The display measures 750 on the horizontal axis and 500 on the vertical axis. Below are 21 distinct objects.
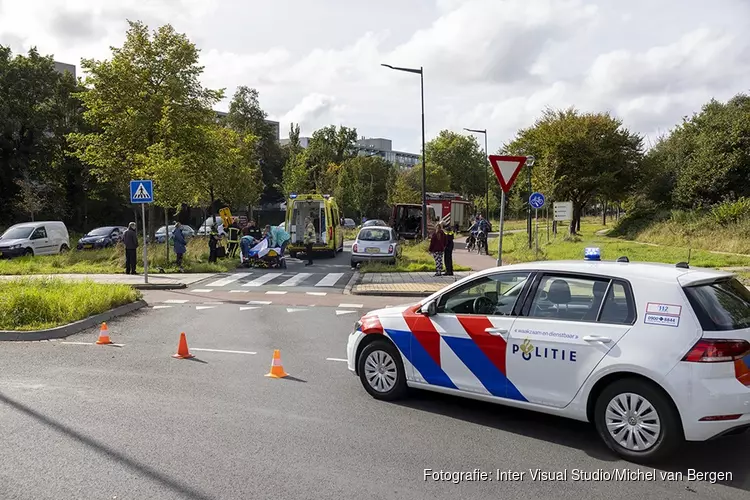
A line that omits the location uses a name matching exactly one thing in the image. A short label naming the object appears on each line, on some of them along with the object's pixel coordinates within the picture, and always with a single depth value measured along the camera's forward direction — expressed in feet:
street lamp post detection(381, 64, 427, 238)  92.37
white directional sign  81.66
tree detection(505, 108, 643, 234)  131.44
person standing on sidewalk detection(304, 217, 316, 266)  82.02
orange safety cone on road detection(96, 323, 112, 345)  30.35
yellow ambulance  90.81
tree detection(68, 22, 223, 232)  85.25
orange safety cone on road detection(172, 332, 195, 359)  27.31
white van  84.12
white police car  14.40
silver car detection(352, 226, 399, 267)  72.95
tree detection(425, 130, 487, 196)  303.89
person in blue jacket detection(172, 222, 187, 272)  68.54
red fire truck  152.97
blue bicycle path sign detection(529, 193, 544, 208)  73.53
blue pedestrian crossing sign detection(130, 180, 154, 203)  54.49
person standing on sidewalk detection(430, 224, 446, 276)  61.46
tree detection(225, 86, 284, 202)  229.45
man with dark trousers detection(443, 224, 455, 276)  62.23
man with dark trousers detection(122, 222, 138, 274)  64.75
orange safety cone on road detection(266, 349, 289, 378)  23.80
